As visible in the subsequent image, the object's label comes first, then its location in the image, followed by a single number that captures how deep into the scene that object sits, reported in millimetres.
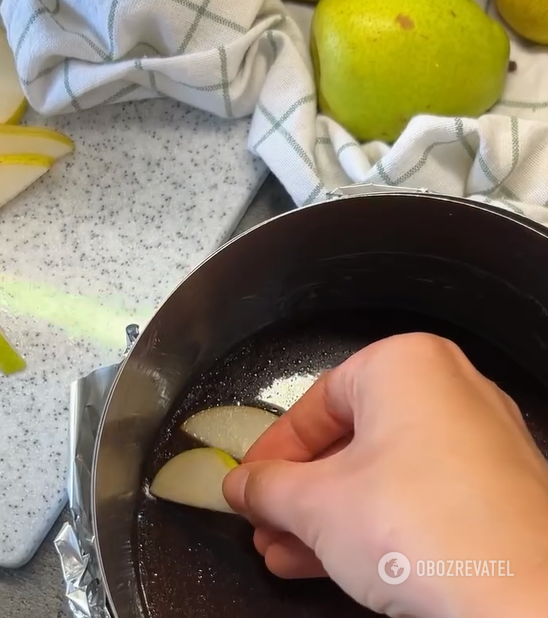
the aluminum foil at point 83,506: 418
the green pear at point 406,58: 490
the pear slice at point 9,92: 565
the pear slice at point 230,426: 477
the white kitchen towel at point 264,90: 492
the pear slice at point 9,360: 512
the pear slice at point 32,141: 533
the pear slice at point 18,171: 536
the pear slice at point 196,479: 455
